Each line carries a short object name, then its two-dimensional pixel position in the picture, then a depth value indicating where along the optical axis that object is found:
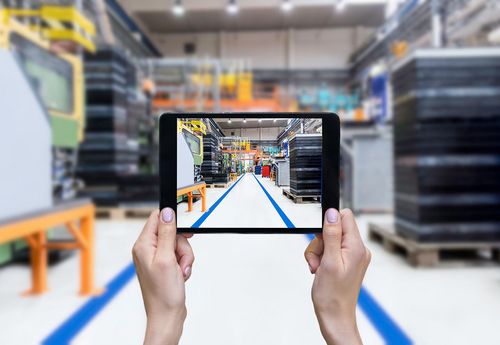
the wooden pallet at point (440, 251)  3.14
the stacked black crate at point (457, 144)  3.13
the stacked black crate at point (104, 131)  5.37
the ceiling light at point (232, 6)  11.62
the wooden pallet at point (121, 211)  5.60
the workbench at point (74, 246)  2.46
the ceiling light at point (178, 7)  11.16
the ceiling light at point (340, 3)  11.30
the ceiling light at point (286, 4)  11.58
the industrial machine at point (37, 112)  1.84
